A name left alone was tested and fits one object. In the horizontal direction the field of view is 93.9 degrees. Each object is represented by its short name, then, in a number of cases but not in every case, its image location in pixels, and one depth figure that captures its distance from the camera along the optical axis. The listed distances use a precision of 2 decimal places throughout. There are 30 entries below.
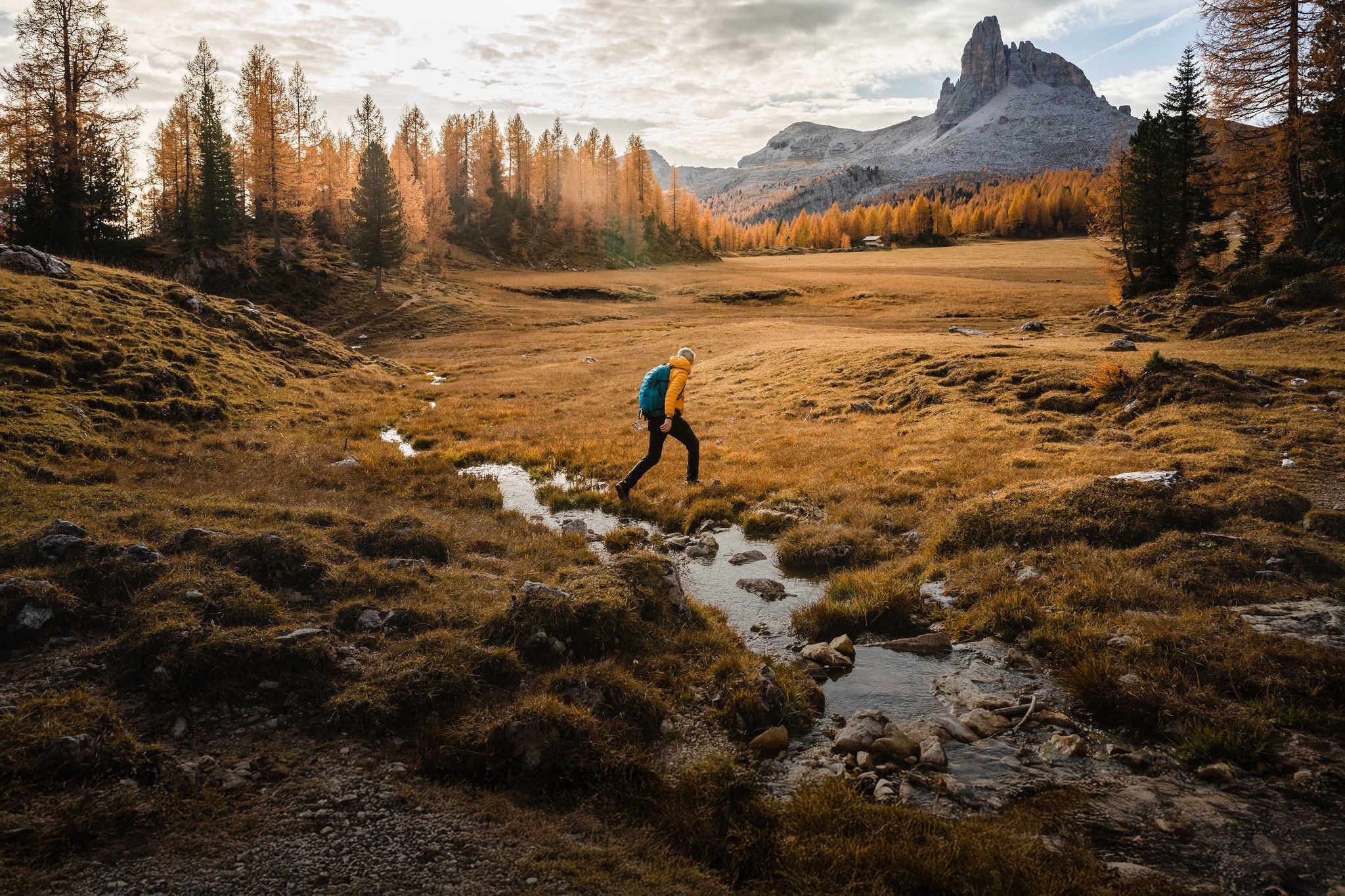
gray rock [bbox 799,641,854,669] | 8.00
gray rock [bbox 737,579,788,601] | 10.13
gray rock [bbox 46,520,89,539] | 8.34
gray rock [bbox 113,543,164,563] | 7.95
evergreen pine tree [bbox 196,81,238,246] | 58.00
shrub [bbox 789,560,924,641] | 8.86
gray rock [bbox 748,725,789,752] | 6.31
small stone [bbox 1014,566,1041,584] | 9.36
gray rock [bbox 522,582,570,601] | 8.01
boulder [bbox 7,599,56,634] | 6.64
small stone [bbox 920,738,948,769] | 6.01
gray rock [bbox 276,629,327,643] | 6.80
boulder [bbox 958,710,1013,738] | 6.54
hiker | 14.41
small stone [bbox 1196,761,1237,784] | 5.59
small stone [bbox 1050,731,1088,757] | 6.11
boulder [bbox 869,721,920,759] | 6.16
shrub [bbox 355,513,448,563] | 9.96
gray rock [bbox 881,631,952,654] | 8.27
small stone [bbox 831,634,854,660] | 8.16
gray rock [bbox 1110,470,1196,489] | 11.05
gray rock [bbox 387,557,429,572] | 9.32
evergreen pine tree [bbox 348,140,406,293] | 66.62
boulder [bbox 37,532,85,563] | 7.88
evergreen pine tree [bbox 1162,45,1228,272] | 44.19
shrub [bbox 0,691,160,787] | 4.86
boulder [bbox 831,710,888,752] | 6.36
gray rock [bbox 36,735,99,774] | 4.91
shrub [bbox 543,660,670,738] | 6.51
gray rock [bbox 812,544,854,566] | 11.13
